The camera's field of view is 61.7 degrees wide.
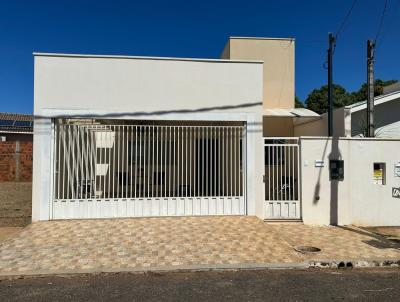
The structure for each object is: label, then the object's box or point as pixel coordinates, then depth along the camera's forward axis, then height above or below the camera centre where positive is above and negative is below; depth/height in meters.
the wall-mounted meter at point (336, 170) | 9.09 -0.23
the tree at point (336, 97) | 34.97 +7.11
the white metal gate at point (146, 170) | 8.89 -0.21
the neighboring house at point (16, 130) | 28.16 +2.96
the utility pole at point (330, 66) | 12.15 +3.47
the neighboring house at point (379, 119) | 12.30 +1.61
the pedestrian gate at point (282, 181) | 9.16 -0.53
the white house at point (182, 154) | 8.78 +0.23
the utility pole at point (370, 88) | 10.61 +2.37
